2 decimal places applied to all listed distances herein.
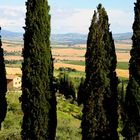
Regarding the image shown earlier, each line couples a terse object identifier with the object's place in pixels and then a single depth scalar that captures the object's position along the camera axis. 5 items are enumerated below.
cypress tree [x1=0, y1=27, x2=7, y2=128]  21.30
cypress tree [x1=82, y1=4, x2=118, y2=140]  18.81
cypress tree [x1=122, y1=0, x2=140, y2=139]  18.42
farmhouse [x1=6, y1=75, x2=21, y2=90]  72.59
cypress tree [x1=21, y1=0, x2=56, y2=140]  19.78
